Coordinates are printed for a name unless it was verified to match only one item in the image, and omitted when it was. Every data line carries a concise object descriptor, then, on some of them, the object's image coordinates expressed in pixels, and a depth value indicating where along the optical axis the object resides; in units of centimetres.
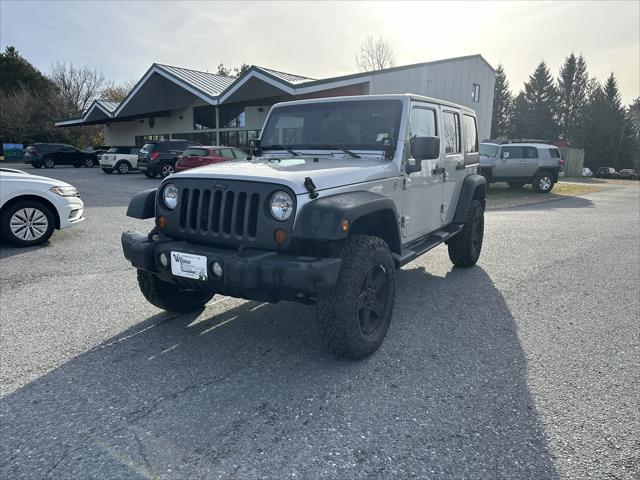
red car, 1675
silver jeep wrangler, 291
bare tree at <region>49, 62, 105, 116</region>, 5078
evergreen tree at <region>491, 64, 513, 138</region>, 7078
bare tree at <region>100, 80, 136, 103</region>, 5347
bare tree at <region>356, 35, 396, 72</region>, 4562
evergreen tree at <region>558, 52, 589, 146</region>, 6841
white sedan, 675
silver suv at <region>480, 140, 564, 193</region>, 1798
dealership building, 1858
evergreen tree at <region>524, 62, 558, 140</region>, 6756
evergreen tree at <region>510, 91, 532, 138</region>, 6828
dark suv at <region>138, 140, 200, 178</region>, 2059
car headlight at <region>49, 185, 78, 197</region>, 711
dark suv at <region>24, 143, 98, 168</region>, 2855
